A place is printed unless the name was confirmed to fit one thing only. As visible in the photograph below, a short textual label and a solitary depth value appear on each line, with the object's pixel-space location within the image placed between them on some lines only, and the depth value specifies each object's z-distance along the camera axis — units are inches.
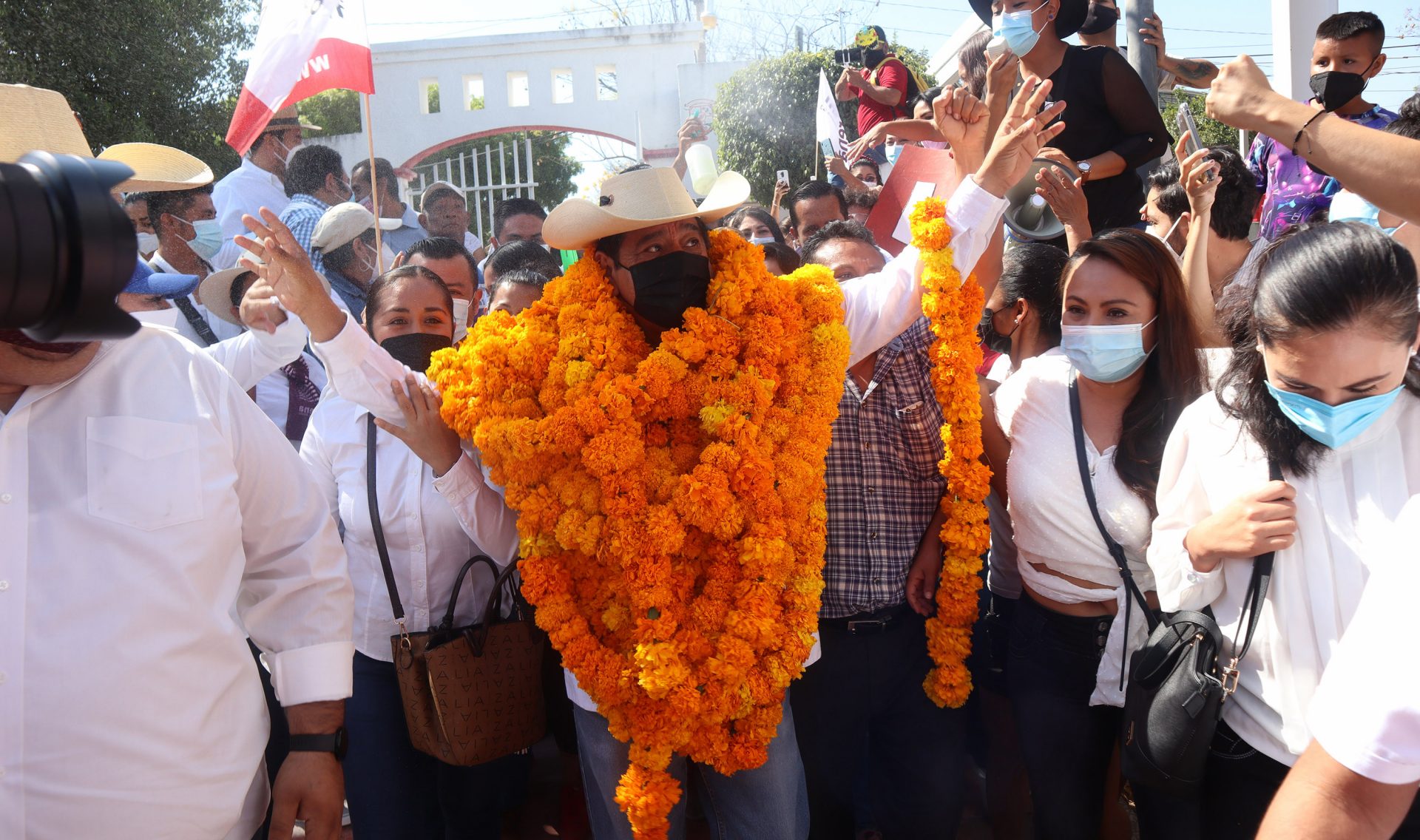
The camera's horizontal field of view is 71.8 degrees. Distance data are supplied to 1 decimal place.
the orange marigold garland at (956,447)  111.9
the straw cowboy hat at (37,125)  72.1
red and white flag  175.2
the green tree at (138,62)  514.9
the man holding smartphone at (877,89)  285.0
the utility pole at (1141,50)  196.1
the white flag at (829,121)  297.1
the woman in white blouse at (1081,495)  110.7
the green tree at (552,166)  1477.9
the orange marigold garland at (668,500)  99.6
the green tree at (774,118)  740.0
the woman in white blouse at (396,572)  115.1
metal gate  746.8
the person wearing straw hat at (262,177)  278.4
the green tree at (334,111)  1289.4
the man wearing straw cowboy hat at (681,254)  106.7
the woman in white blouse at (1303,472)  76.7
